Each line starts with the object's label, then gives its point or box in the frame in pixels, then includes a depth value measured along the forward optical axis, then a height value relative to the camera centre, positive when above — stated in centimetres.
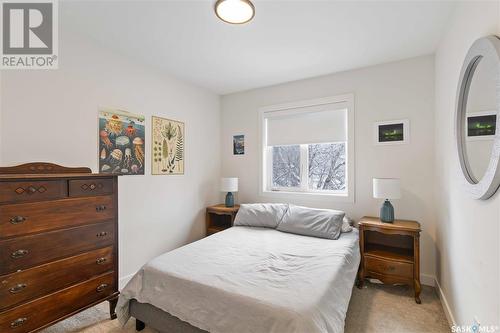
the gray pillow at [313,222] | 258 -64
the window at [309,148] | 313 +29
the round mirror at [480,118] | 112 +29
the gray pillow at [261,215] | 298 -63
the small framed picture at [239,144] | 387 +40
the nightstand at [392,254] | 229 -94
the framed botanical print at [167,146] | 296 +30
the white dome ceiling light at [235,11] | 170 +121
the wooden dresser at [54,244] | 146 -54
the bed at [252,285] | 134 -80
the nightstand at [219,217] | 346 -80
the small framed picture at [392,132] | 271 +42
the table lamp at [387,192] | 245 -28
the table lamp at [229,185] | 351 -26
